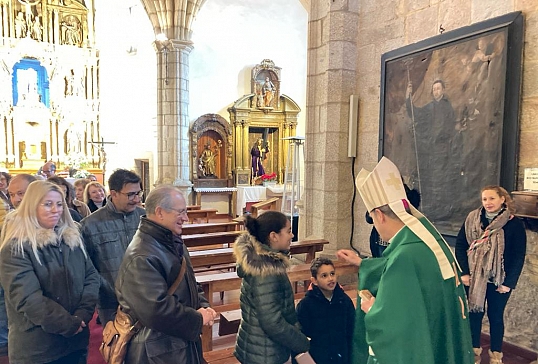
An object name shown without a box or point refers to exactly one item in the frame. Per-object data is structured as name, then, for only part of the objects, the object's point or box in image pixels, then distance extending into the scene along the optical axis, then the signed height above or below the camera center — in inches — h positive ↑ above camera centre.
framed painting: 124.0 +15.9
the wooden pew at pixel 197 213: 306.8 -40.6
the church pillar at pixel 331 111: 182.2 +22.0
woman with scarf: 113.8 -27.4
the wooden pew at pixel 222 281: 124.1 -38.6
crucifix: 531.3 +9.1
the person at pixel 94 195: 152.9 -13.6
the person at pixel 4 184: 150.9 -10.7
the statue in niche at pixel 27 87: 504.4 +85.1
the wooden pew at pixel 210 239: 198.2 -38.9
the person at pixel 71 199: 148.3 -14.7
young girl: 83.8 -27.2
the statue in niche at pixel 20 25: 496.7 +158.2
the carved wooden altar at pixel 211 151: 453.7 +8.4
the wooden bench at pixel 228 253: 162.1 -38.3
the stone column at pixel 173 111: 403.2 +47.0
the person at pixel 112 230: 109.7 -19.1
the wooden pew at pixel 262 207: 314.8 -39.6
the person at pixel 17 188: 119.1 -8.7
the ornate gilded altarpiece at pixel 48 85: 494.9 +90.0
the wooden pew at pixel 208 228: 236.1 -40.0
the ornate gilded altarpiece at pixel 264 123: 473.7 +42.4
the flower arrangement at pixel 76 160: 502.9 -2.5
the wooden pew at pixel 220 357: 112.8 -54.4
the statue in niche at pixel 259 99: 476.7 +68.8
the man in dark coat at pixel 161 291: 68.7 -22.4
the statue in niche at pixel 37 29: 506.4 +155.9
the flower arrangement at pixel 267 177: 482.3 -20.4
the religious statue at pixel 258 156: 486.3 +3.8
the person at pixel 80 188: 177.9 -12.9
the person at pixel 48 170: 254.4 -7.4
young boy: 91.5 -34.8
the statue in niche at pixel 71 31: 525.7 +161.0
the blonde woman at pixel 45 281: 80.7 -24.7
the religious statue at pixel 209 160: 463.2 -1.2
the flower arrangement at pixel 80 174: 396.2 -15.3
